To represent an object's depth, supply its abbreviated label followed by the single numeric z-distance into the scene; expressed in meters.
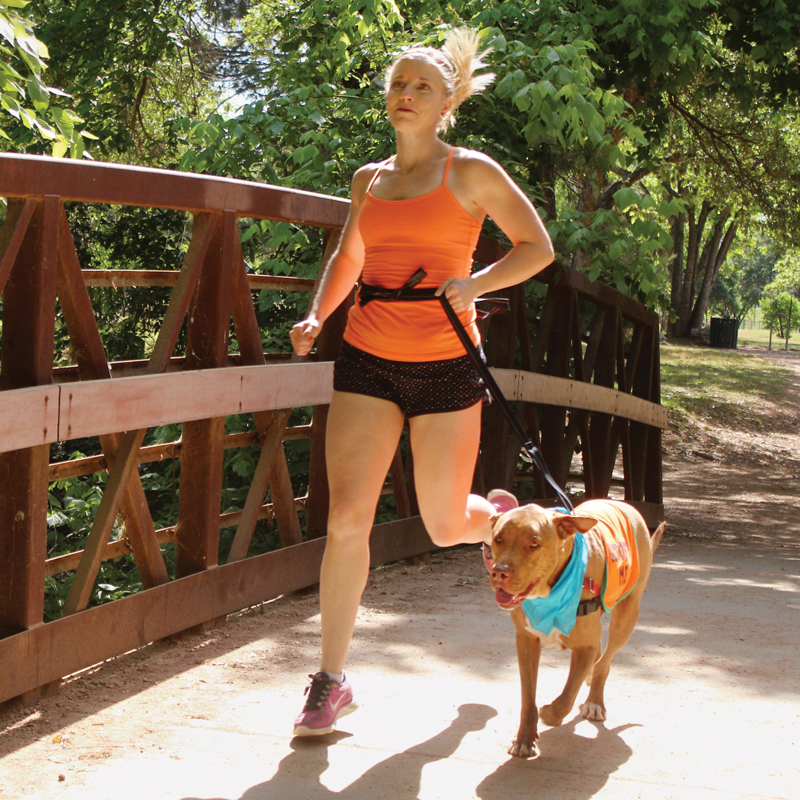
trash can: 36.69
